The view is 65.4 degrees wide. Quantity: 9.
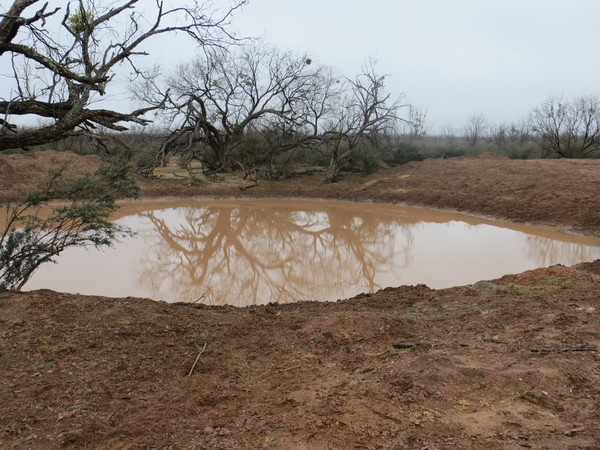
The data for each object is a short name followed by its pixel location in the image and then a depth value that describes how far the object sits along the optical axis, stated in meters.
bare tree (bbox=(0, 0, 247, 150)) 4.36
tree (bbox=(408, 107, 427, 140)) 48.40
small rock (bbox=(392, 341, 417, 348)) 4.39
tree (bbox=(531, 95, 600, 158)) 28.41
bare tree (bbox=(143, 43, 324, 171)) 23.86
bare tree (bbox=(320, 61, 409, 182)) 24.47
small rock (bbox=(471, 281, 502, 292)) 7.13
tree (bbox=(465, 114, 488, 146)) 50.68
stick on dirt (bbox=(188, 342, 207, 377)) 3.98
